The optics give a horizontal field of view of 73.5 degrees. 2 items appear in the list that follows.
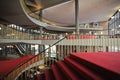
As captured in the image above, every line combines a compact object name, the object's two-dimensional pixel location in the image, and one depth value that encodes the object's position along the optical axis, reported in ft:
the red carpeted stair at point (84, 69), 6.89
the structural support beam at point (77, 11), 31.73
